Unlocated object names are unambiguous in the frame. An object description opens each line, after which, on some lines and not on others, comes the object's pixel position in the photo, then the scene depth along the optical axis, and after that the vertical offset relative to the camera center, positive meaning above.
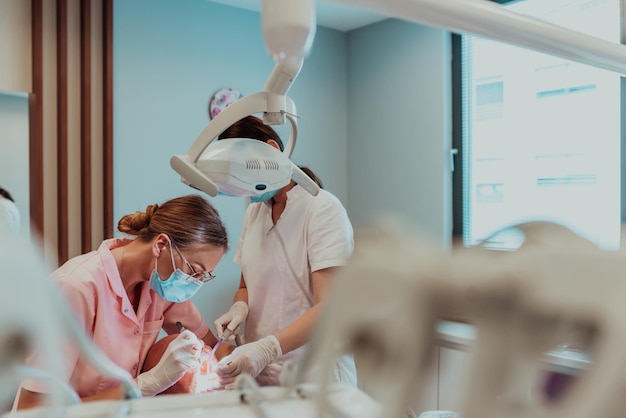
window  3.01 +0.39
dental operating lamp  0.91 +0.09
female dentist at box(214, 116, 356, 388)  1.69 -0.22
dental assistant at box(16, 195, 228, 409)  1.53 -0.23
